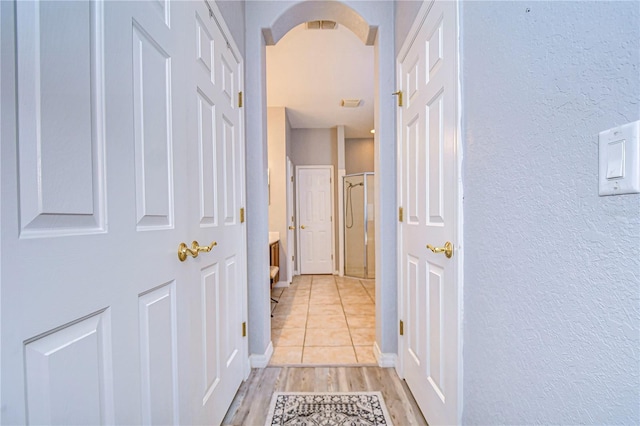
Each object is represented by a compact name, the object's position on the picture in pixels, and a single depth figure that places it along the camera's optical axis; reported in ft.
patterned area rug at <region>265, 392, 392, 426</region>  4.42
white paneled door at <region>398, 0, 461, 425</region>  3.49
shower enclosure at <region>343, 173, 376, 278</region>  15.15
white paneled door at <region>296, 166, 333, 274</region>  16.38
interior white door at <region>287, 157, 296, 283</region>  14.29
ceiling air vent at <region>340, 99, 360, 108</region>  12.50
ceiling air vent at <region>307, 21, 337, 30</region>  7.67
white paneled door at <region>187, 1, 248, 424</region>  3.50
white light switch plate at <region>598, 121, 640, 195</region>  1.44
